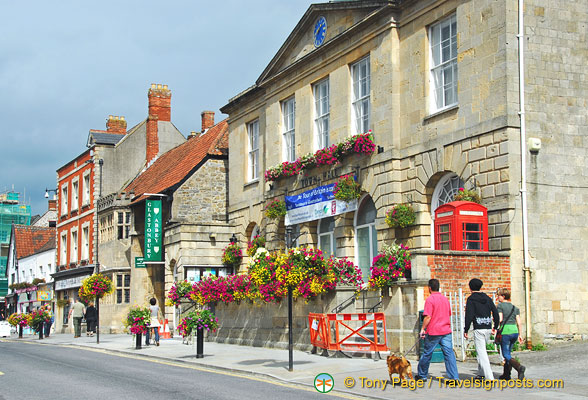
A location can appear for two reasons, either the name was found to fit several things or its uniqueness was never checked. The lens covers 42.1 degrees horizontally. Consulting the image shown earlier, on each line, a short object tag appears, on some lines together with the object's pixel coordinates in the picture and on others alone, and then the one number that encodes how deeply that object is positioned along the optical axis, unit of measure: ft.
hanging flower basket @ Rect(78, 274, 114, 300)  92.07
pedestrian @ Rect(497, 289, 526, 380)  40.86
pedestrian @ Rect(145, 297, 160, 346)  77.78
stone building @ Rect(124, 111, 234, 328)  97.66
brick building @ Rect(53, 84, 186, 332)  123.75
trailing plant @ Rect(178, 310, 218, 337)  60.39
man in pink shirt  39.81
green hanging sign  109.70
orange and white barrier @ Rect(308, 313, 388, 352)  55.31
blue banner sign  76.23
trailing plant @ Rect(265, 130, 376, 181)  71.82
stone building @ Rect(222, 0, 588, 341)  57.00
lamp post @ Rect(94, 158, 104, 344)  134.03
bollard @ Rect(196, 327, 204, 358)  60.90
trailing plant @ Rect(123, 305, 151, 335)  74.33
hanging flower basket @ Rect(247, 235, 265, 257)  90.68
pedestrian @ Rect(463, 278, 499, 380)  40.10
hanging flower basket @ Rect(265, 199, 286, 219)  86.07
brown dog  40.29
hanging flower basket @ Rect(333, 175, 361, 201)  73.61
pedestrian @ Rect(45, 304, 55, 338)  111.34
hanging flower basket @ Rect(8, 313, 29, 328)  112.47
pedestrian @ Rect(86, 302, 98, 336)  106.22
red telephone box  56.44
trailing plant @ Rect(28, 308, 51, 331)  107.14
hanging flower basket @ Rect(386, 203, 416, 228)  65.82
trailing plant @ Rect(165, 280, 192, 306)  80.12
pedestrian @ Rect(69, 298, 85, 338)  104.53
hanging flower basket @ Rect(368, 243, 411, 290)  57.31
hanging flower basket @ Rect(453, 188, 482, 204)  59.06
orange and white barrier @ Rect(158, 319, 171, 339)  93.81
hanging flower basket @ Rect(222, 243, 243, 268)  97.14
